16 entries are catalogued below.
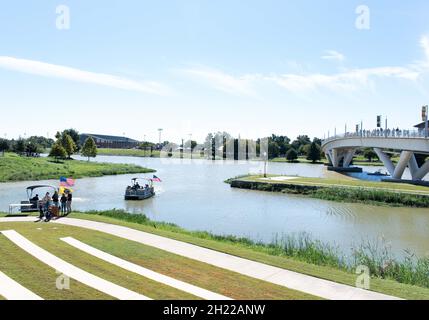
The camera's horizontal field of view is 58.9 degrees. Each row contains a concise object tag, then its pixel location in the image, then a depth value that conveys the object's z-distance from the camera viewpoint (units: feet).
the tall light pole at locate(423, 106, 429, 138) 161.38
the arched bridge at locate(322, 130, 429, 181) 158.27
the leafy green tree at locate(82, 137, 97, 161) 339.77
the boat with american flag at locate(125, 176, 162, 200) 135.54
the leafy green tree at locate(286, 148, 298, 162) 464.24
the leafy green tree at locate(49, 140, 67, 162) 291.58
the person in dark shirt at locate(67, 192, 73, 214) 75.31
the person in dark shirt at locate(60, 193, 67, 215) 72.74
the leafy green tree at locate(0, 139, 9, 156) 343.91
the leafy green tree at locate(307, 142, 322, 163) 450.30
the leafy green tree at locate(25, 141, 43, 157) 340.18
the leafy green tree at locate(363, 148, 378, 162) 483.10
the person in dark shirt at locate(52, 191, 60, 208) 72.35
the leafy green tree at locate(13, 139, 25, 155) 340.47
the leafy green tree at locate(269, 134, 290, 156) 572.92
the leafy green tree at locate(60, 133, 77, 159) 326.03
